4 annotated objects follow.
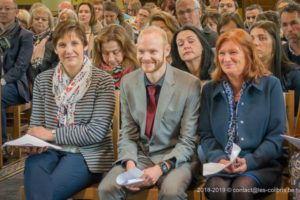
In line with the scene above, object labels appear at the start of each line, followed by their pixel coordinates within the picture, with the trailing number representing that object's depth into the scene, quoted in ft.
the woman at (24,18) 22.68
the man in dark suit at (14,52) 15.31
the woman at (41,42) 17.51
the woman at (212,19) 18.83
